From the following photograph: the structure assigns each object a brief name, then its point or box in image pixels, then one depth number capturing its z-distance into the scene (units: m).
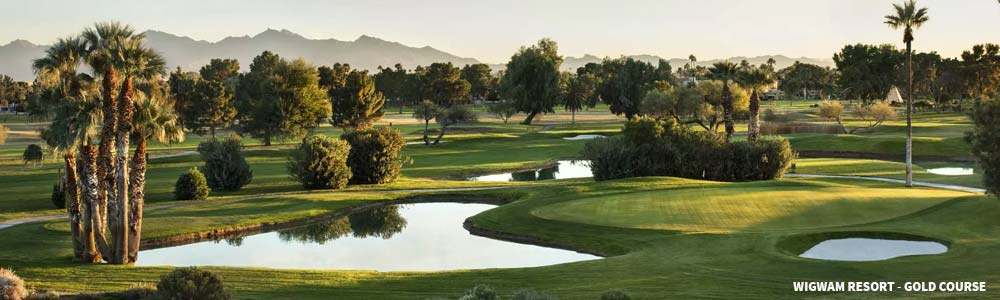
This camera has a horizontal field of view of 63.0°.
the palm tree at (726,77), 62.09
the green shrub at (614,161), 57.47
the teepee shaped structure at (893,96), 158.62
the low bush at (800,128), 102.84
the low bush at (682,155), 56.88
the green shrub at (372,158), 55.62
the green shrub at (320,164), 52.25
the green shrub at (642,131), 57.94
